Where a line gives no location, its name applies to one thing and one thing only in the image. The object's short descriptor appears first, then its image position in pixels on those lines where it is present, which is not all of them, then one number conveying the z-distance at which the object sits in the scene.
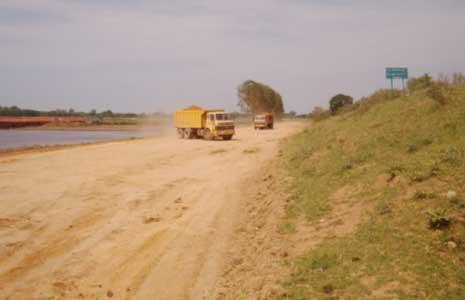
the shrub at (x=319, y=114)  47.75
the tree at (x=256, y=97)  110.94
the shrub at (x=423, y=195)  7.36
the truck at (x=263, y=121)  61.62
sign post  27.34
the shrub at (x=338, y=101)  47.60
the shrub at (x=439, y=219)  6.36
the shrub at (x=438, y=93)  13.68
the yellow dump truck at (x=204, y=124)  39.50
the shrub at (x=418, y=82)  24.30
